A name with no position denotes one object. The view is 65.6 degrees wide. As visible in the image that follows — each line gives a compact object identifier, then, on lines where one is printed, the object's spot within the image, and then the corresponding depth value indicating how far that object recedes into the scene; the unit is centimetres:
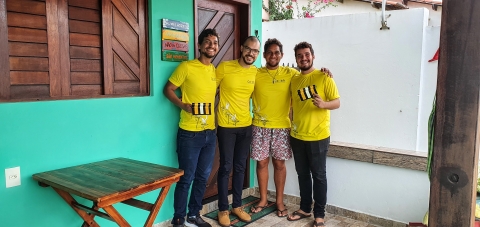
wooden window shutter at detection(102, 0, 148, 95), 272
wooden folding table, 195
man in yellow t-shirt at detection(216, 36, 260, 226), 325
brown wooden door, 348
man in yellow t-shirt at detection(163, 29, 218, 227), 298
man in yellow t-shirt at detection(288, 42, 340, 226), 317
